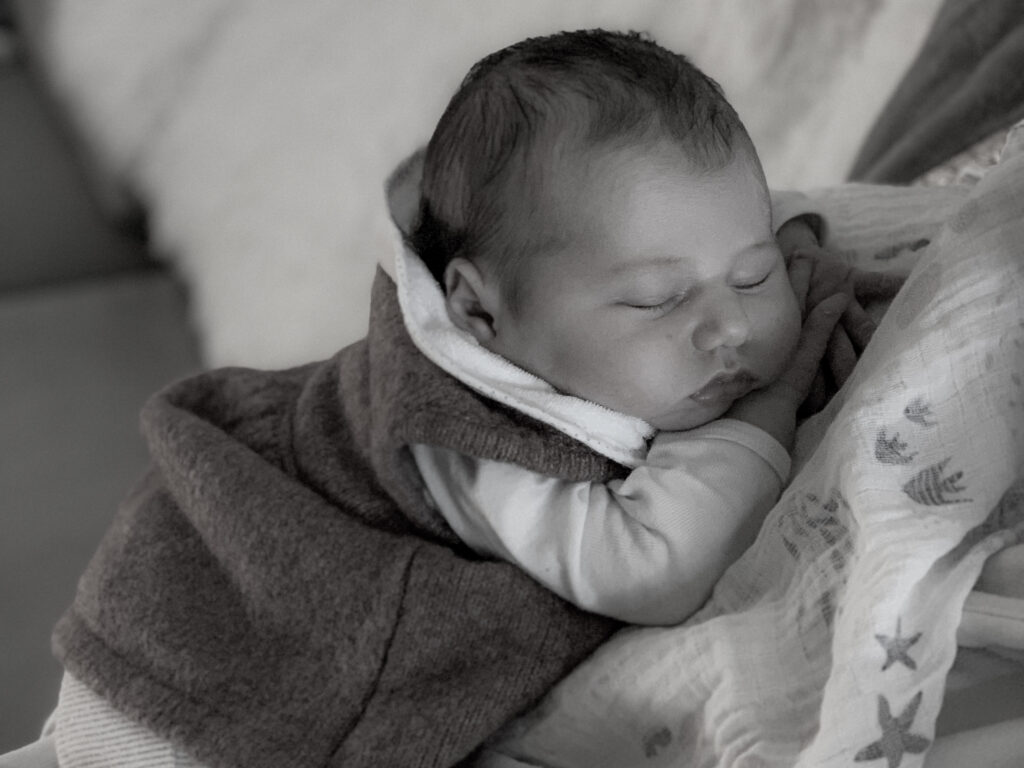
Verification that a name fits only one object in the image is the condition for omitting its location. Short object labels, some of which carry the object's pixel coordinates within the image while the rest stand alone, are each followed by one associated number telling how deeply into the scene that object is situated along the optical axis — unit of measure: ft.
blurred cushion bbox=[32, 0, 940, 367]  4.01
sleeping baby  2.30
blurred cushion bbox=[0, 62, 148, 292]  5.08
